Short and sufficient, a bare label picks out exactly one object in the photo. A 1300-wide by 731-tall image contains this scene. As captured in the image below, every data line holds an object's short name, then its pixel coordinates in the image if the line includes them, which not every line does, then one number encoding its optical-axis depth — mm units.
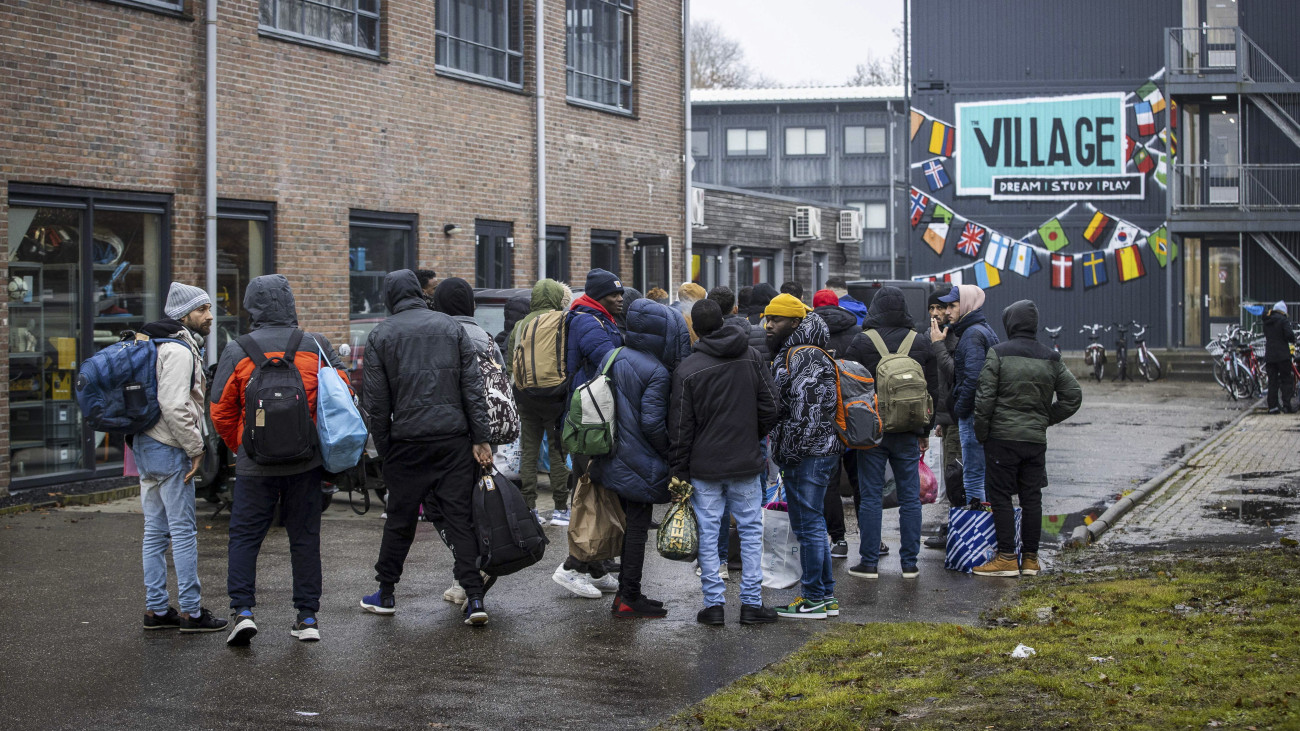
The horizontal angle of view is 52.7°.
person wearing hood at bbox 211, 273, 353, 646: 6816
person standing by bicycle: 21484
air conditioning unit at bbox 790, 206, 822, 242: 30844
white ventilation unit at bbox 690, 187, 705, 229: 24469
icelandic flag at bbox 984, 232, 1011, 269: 36812
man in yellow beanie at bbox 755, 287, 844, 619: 7609
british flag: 37062
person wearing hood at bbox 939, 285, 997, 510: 9164
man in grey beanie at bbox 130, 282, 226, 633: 6902
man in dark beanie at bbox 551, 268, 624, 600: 8539
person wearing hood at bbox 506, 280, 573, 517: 9789
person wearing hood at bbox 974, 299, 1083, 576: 8672
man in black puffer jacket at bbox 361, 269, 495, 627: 7062
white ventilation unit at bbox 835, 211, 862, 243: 33625
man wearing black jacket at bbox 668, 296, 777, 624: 7219
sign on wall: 36375
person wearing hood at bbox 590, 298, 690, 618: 7426
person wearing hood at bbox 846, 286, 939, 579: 8703
